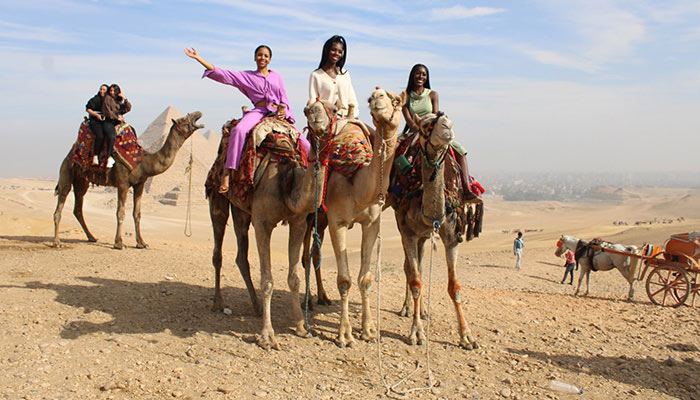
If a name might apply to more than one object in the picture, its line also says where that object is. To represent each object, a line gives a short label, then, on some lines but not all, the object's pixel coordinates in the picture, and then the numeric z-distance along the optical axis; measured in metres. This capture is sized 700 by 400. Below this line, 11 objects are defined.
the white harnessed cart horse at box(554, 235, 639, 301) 11.38
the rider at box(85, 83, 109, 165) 10.77
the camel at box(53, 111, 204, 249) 11.12
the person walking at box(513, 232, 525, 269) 17.58
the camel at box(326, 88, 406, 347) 4.94
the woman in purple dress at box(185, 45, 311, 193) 6.12
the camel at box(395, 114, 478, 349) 5.20
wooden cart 9.89
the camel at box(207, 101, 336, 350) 5.54
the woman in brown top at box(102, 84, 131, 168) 10.83
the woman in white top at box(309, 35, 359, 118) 6.41
